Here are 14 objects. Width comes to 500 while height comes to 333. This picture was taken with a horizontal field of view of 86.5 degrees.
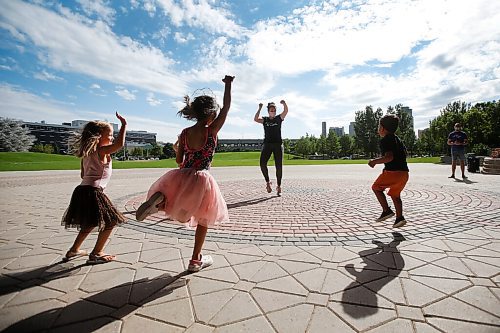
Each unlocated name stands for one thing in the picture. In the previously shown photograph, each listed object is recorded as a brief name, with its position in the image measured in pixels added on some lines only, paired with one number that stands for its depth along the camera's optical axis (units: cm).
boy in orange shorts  392
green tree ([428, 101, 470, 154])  3313
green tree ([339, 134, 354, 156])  7138
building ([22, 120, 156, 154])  11569
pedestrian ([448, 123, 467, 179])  976
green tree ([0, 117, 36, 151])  5697
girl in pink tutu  256
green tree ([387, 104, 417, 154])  5843
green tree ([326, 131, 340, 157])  7162
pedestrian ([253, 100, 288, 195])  723
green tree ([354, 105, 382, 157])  6028
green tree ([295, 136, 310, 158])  7788
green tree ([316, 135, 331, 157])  7419
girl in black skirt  284
